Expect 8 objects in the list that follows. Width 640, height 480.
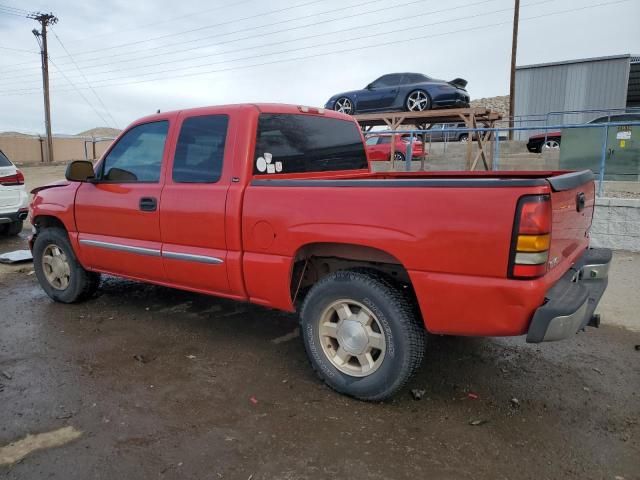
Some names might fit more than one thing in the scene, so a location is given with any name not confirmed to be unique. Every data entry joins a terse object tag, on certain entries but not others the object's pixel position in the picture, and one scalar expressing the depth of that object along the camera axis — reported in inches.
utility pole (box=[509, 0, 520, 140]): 922.7
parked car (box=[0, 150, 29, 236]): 326.0
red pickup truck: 100.0
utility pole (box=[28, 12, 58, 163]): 1331.2
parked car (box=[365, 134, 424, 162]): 593.0
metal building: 943.7
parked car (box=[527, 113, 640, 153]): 613.3
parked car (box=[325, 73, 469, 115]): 467.5
